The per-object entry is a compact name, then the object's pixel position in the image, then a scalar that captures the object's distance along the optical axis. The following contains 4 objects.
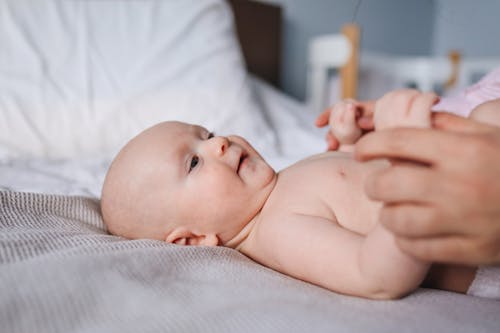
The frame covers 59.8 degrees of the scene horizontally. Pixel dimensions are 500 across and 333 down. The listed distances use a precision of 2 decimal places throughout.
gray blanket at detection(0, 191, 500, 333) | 0.40
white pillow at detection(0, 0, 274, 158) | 1.26
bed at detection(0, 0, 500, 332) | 0.41
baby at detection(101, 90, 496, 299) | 0.57
